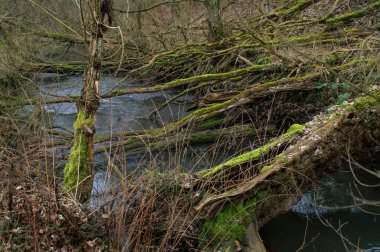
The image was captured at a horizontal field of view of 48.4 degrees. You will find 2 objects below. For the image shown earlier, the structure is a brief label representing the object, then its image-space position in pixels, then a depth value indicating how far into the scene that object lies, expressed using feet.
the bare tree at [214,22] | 35.68
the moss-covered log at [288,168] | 15.65
